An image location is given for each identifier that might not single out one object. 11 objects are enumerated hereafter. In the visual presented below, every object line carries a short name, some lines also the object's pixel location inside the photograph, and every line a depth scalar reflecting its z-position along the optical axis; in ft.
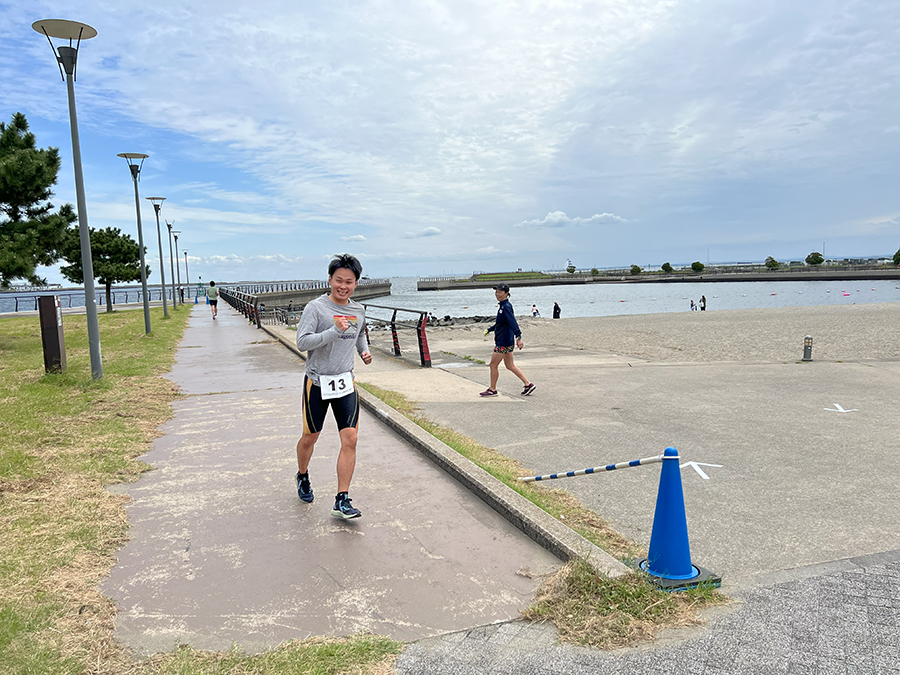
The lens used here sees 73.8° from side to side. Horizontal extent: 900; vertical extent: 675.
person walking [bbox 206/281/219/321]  101.93
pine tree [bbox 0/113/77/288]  47.65
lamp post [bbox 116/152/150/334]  71.32
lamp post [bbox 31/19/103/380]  32.65
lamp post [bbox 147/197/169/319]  102.61
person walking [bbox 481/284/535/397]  30.58
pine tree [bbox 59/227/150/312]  116.57
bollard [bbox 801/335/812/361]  44.15
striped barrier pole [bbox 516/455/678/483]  12.24
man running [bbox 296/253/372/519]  14.12
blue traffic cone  10.93
